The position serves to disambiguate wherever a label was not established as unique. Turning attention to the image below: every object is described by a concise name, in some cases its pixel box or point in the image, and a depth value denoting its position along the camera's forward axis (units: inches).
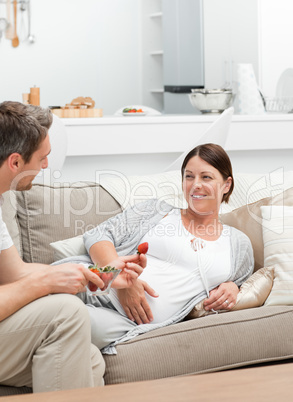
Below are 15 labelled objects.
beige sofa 75.5
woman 83.0
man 65.1
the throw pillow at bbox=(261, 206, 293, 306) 89.6
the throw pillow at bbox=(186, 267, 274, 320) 86.4
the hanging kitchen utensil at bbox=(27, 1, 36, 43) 246.4
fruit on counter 154.0
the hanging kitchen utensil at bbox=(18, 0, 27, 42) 247.1
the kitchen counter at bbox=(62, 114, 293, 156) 141.5
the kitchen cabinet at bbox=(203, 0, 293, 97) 195.3
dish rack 164.2
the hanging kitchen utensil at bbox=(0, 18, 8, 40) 244.9
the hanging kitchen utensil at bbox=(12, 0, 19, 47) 246.5
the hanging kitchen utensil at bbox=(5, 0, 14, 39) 246.4
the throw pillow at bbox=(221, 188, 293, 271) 97.7
